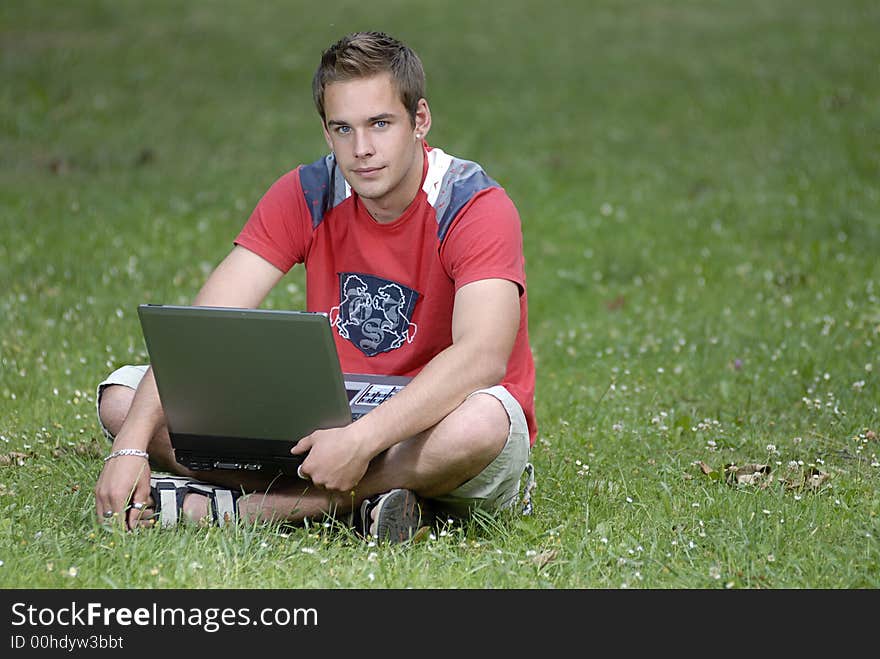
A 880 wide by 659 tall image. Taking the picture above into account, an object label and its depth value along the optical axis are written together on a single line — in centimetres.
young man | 818
